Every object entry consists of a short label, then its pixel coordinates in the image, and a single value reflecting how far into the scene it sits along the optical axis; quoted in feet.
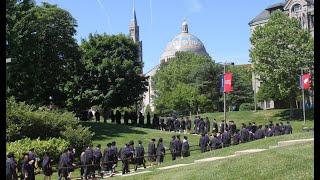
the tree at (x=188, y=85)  240.94
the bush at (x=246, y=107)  239.71
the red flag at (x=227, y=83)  123.44
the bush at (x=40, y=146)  83.25
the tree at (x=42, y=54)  127.44
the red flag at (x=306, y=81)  139.75
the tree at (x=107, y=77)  170.60
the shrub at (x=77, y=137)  96.48
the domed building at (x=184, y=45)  486.38
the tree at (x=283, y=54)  173.06
